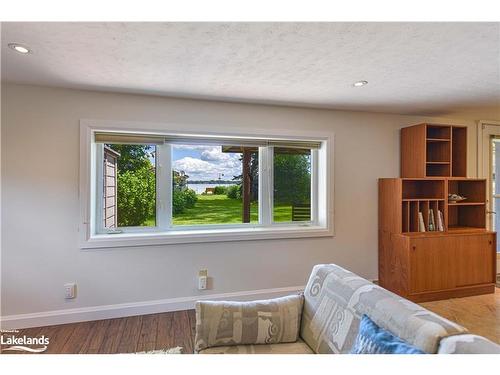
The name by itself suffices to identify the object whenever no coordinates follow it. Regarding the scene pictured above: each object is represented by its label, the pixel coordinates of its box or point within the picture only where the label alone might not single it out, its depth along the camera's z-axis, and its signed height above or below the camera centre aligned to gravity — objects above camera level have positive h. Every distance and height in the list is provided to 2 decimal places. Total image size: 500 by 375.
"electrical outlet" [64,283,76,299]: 2.65 -0.96
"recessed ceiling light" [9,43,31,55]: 1.82 +0.89
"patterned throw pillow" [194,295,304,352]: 1.52 -0.74
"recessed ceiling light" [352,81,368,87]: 2.51 +0.91
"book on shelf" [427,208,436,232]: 3.45 -0.42
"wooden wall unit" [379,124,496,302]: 3.18 -0.52
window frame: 2.71 -0.20
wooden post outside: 3.39 +0.03
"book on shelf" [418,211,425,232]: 3.41 -0.44
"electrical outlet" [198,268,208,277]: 3.03 -0.90
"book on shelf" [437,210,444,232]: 3.44 -0.43
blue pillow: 0.99 -0.57
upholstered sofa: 1.31 -0.69
